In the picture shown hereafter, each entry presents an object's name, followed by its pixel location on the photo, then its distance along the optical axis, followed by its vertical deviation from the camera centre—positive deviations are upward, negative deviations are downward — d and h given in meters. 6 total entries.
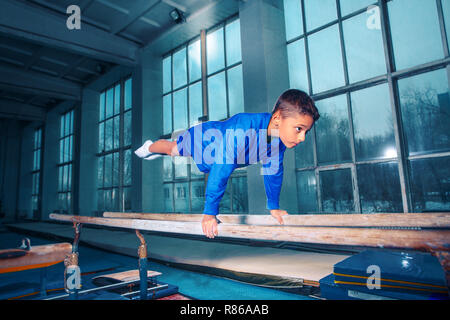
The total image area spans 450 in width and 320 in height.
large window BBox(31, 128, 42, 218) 14.42 +2.02
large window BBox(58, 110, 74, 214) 12.10 +2.00
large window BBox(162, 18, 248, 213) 6.27 +2.67
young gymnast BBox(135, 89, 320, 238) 1.78 +0.42
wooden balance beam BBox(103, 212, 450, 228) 1.51 -0.20
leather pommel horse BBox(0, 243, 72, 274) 2.22 -0.45
